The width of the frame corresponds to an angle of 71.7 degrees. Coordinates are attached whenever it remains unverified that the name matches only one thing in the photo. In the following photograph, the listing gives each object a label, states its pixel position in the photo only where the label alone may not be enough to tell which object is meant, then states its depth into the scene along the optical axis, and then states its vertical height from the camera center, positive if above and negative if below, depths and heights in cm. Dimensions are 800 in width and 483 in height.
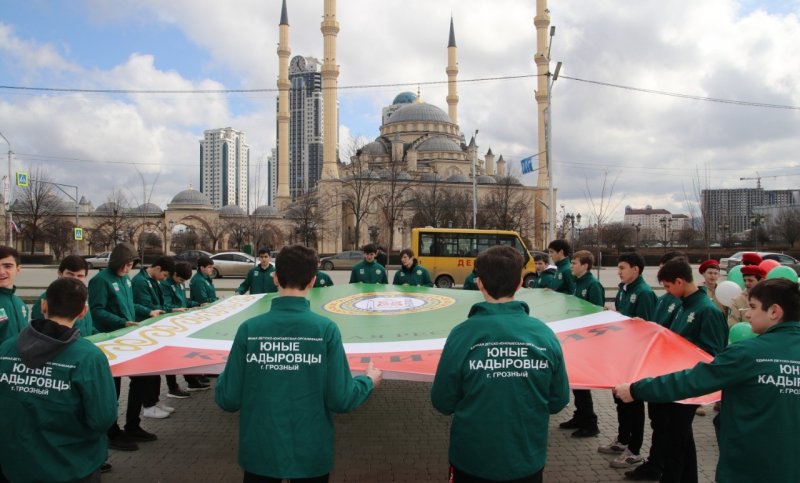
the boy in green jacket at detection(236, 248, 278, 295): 938 -68
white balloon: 701 -68
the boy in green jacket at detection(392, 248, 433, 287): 988 -62
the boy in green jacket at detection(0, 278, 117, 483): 289 -83
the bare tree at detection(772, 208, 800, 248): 6300 +162
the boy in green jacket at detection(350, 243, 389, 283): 1019 -57
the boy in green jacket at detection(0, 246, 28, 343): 410 -47
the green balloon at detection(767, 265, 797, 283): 618 -39
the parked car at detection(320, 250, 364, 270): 4091 -154
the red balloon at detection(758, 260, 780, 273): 669 -33
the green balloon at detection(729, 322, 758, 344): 517 -88
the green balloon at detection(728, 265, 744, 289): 754 -53
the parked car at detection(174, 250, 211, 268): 3426 -96
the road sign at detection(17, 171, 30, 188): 3275 +366
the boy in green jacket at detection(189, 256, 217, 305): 814 -67
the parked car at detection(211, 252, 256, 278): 3120 -137
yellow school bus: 2523 -45
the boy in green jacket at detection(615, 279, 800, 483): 280 -78
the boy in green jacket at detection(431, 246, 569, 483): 271 -71
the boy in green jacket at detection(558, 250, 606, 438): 630 -75
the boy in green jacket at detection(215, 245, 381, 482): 279 -77
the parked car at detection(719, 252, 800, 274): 2899 -119
